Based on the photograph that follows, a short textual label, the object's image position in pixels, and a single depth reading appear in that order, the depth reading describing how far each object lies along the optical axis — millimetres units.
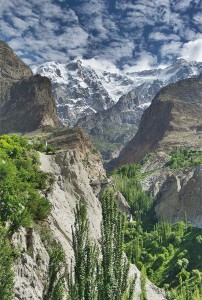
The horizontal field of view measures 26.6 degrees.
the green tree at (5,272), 20062
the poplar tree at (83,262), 19594
